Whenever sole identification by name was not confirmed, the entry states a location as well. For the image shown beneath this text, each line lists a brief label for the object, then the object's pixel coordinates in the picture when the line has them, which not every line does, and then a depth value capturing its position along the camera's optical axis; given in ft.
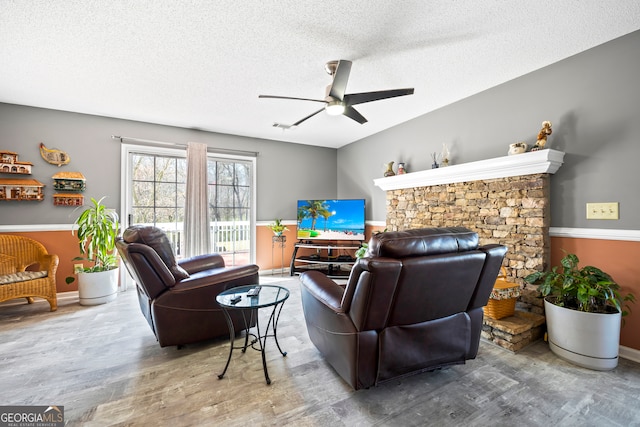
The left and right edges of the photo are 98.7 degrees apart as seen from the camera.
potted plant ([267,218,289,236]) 15.84
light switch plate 7.27
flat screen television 15.61
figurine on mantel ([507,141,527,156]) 8.64
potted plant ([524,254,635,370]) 6.47
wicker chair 9.56
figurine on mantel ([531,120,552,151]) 8.14
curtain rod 12.89
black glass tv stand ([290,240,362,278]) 15.06
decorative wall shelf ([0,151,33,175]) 10.85
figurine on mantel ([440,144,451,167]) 11.21
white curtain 13.88
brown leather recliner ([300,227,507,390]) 4.98
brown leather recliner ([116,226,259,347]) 6.88
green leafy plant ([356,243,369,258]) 12.67
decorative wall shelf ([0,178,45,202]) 10.89
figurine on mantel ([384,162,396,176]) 13.92
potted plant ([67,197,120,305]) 11.00
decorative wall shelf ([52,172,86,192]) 11.69
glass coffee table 6.02
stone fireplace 8.18
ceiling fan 7.29
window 13.47
